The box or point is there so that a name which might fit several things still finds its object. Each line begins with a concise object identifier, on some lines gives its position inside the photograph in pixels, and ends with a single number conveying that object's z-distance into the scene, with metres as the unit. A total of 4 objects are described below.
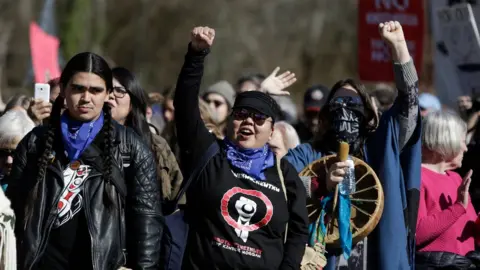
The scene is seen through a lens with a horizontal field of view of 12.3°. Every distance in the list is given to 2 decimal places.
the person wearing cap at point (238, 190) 11.22
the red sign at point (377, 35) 24.73
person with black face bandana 12.62
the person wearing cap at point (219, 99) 19.37
